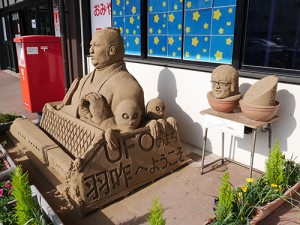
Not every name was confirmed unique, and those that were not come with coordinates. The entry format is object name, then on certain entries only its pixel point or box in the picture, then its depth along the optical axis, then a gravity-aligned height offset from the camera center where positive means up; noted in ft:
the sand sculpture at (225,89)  9.33 -1.76
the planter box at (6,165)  9.27 -4.74
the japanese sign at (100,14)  17.57 +1.59
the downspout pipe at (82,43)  19.11 -0.39
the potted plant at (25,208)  6.09 -4.10
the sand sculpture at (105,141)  8.30 -3.64
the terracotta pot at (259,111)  8.43 -2.29
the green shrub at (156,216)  5.05 -3.30
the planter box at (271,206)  6.70 -4.36
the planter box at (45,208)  6.70 -4.45
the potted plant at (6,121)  14.49 -4.56
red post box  15.37 -1.88
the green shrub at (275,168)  7.73 -3.68
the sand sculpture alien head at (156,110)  10.78 -2.85
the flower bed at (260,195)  6.27 -4.13
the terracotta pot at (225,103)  9.36 -2.27
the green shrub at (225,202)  6.20 -3.73
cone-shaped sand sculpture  8.40 -1.98
